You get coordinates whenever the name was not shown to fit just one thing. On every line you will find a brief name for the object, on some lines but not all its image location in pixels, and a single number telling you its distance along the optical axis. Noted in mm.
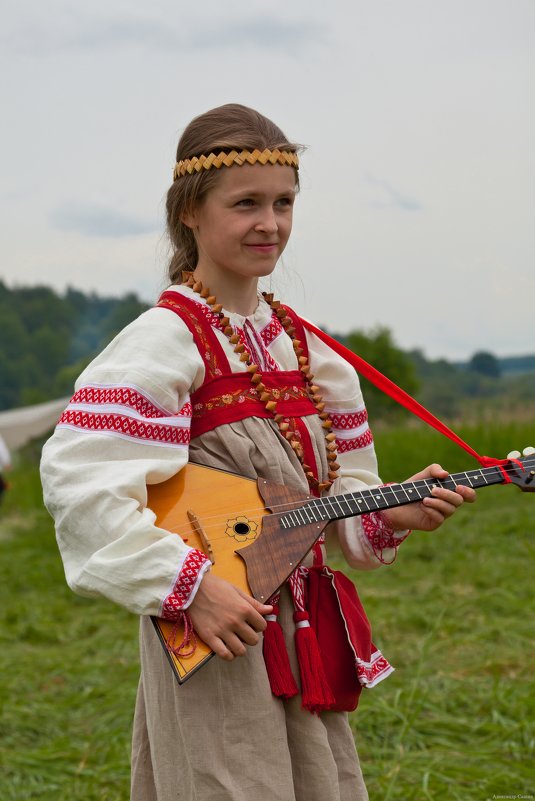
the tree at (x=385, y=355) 29281
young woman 2110
